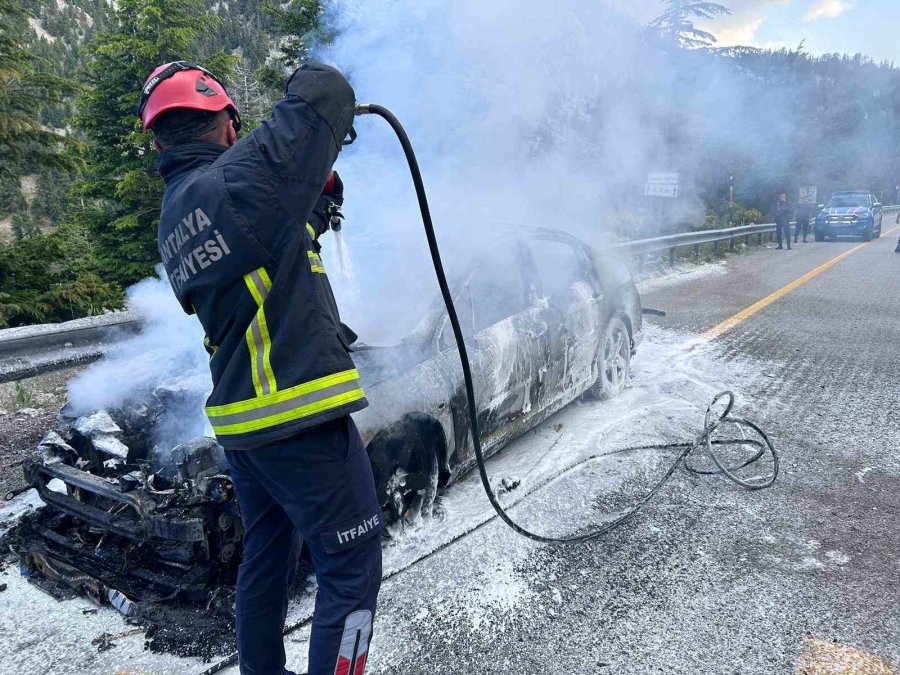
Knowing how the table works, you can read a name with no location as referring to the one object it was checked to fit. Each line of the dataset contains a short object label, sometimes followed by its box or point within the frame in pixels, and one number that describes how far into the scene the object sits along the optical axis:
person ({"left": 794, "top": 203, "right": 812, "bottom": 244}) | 20.88
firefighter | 1.61
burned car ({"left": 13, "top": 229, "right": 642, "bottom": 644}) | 2.55
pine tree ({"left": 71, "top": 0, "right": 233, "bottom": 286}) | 12.34
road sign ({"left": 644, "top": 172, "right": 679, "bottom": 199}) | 12.70
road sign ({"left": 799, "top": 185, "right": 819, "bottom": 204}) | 20.83
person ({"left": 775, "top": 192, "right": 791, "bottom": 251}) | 18.25
